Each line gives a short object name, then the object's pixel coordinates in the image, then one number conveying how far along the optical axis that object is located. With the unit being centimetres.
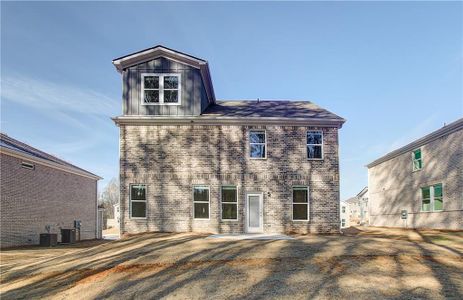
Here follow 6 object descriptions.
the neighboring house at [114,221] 6519
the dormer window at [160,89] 1869
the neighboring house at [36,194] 2072
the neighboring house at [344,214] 6108
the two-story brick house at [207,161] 1809
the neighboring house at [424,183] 2016
